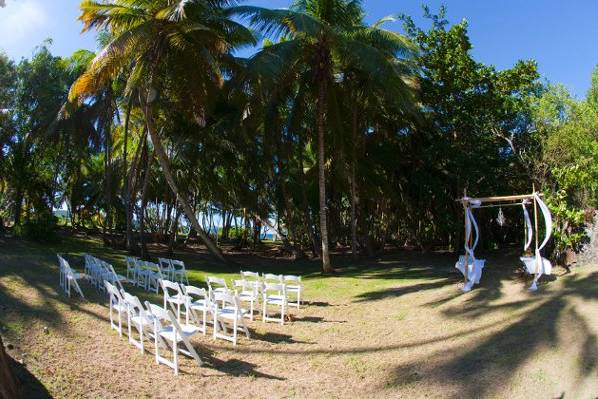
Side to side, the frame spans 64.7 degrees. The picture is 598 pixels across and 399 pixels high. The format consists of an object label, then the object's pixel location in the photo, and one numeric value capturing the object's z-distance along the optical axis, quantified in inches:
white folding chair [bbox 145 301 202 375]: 231.5
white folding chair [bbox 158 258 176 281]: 492.6
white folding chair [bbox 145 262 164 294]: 439.5
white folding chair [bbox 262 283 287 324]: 356.8
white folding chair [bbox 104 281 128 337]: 280.2
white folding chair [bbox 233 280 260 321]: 358.7
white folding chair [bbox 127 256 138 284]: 467.6
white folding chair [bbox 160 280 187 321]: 291.4
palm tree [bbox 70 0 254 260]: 567.7
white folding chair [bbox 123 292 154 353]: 250.4
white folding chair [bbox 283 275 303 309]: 398.6
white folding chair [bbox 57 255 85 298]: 359.3
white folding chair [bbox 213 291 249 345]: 291.7
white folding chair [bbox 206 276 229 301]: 316.6
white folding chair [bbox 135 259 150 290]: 449.4
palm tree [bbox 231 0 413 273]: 538.3
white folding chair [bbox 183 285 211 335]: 293.3
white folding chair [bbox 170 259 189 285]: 470.9
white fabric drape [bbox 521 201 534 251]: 419.2
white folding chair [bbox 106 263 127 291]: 353.7
